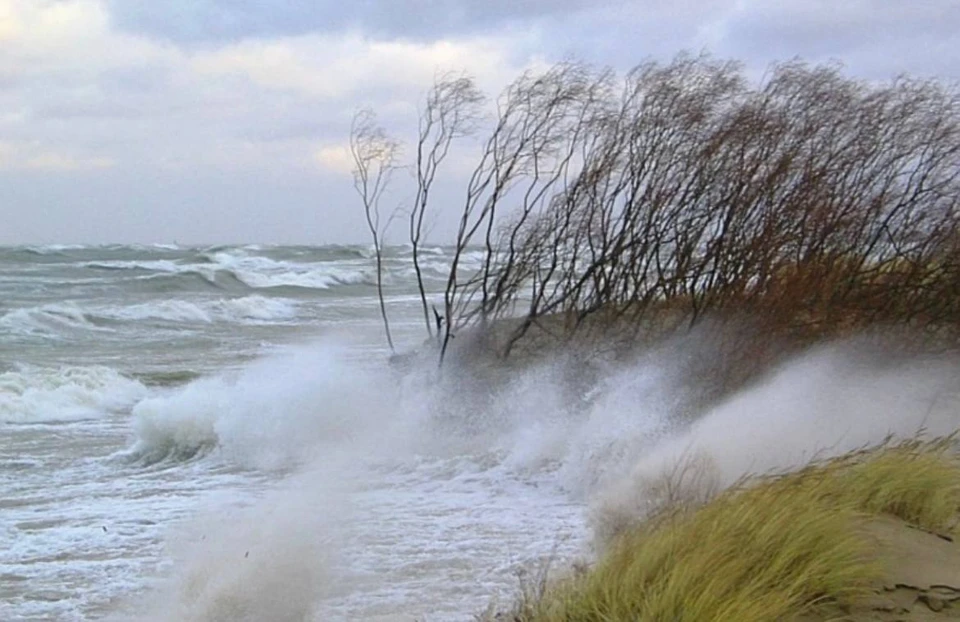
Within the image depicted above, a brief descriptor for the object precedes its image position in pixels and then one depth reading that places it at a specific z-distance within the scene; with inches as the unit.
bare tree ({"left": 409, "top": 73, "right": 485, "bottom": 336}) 671.8
